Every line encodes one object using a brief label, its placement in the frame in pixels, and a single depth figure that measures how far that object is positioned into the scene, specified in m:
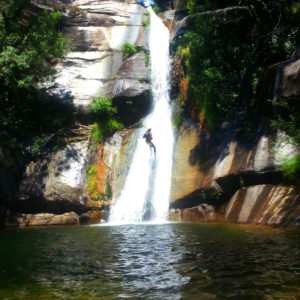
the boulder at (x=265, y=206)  9.94
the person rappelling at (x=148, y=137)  16.83
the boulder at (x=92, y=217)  15.16
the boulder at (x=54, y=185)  15.55
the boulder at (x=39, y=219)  15.09
